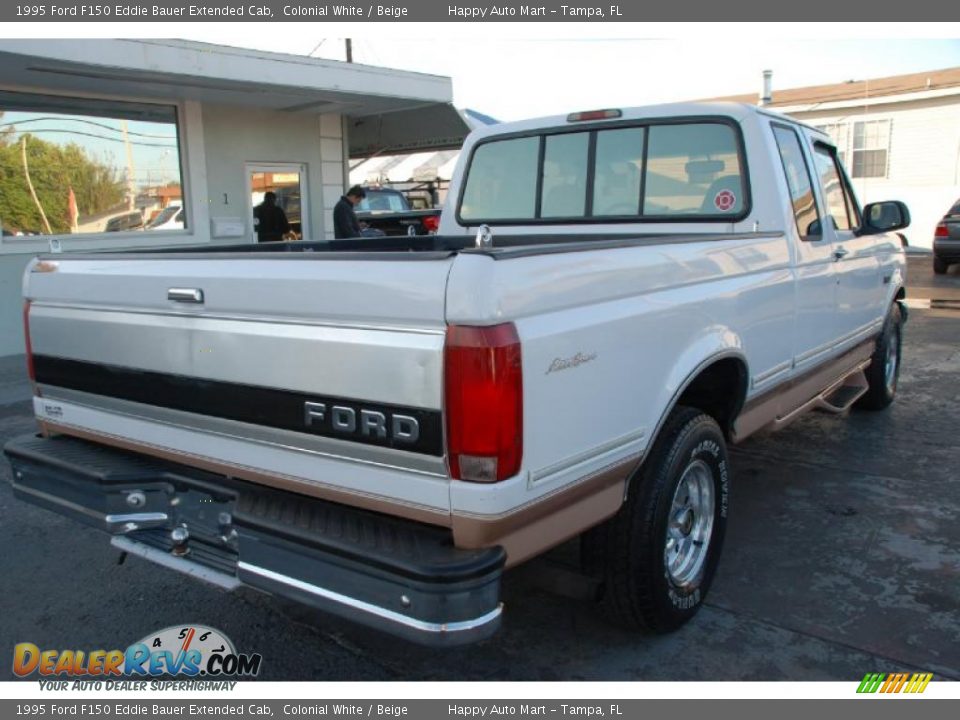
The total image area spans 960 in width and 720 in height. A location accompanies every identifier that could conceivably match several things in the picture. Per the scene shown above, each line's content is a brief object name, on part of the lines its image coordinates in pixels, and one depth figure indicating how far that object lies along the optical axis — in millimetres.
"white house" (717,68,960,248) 20562
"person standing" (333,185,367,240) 10594
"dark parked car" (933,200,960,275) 15750
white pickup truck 2193
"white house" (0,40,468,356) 8508
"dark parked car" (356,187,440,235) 13906
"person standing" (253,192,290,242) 10930
